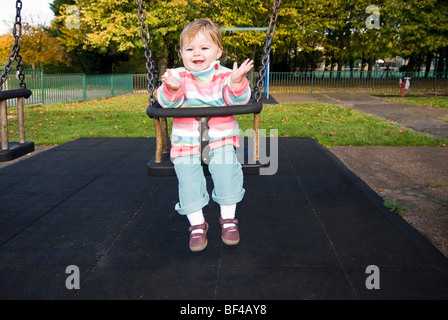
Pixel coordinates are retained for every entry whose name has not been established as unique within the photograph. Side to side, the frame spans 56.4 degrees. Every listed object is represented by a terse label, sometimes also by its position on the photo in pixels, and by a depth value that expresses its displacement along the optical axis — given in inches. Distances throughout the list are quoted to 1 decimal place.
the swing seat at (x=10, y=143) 124.6
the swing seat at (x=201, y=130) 95.0
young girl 101.5
